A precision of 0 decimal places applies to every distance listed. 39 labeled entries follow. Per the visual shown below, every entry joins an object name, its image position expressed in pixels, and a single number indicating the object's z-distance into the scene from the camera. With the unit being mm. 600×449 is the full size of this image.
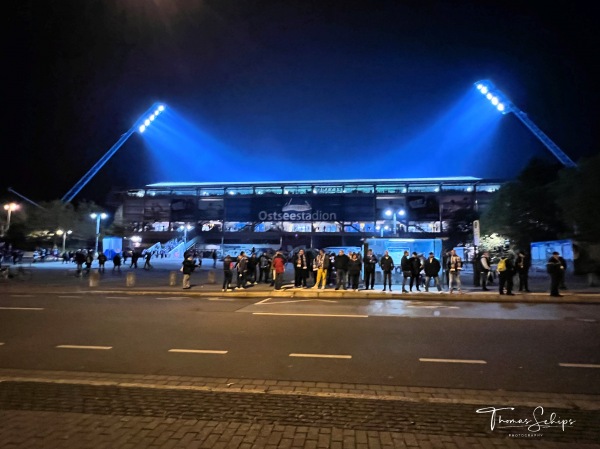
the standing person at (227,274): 17294
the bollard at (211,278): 21625
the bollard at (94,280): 19250
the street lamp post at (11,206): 41478
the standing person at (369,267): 17334
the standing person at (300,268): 18000
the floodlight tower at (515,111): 57559
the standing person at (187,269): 18031
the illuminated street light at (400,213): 71888
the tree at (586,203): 21136
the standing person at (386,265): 16688
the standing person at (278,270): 17516
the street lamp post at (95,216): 49400
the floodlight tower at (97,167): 88562
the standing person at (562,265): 15316
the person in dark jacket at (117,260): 28911
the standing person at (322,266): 17766
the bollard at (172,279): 19750
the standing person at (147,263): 32525
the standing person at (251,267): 19855
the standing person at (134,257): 33312
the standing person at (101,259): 28219
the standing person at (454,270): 16156
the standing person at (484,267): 17281
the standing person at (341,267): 17172
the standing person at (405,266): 16562
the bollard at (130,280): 19203
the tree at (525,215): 37906
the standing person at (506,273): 15641
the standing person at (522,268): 16203
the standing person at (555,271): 15078
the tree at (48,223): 53219
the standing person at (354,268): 17188
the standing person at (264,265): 21344
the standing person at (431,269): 16505
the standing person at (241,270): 18345
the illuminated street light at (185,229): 66081
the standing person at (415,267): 16641
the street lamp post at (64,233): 53675
